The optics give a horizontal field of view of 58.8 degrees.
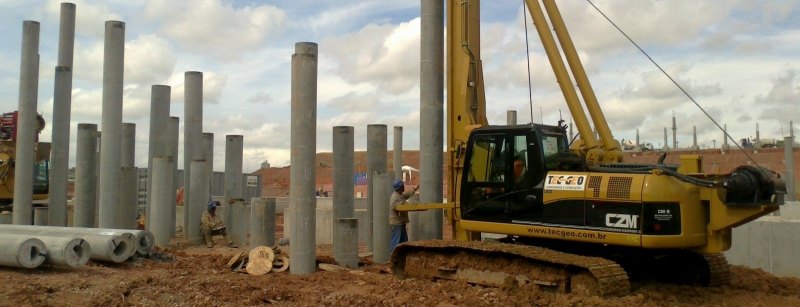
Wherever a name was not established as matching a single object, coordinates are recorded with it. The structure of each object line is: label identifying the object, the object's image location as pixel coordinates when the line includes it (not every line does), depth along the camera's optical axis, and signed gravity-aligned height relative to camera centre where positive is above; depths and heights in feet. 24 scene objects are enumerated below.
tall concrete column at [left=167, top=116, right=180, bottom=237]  55.83 +5.22
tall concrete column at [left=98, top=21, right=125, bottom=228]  42.39 +4.69
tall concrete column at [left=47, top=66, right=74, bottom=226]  49.34 +3.75
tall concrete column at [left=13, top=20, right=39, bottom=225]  48.85 +5.41
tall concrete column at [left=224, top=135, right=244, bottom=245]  51.93 +2.27
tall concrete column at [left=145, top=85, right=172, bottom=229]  51.65 +5.92
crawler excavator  24.85 -0.56
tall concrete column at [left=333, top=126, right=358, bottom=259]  40.09 +1.57
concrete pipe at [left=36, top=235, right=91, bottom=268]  32.30 -2.27
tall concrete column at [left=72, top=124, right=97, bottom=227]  46.65 +1.65
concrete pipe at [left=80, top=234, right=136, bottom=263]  34.37 -2.24
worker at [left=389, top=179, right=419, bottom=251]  38.78 -0.85
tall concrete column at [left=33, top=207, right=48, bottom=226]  50.36 -1.07
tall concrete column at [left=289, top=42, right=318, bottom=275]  32.42 +2.23
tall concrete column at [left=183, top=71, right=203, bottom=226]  52.80 +6.57
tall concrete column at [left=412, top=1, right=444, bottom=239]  38.86 +5.11
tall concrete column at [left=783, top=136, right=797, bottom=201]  66.90 +3.27
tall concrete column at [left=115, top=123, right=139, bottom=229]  44.68 +0.29
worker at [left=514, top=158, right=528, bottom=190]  28.09 +1.03
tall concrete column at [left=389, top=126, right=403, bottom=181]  60.95 +4.47
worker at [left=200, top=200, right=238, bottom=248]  47.80 -1.60
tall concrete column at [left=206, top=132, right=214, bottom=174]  58.65 +4.48
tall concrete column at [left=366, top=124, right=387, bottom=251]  42.27 +3.15
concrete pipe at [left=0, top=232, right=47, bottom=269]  31.50 -2.20
